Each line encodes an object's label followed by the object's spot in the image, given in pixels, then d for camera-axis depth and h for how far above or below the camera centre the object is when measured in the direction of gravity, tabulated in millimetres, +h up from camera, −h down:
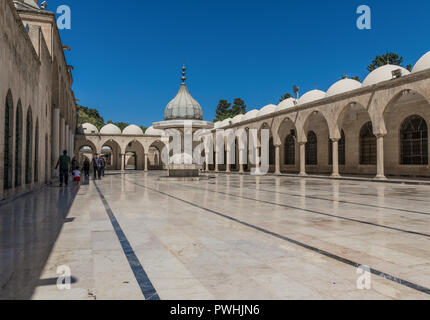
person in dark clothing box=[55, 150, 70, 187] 13727 -10
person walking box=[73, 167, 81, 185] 16016 -392
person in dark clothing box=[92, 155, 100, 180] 21222 +98
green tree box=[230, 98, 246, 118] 78812 +13645
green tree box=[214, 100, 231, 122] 80375 +13646
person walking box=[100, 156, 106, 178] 22641 +167
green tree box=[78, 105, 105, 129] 63650 +10972
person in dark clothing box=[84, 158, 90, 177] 21253 -88
